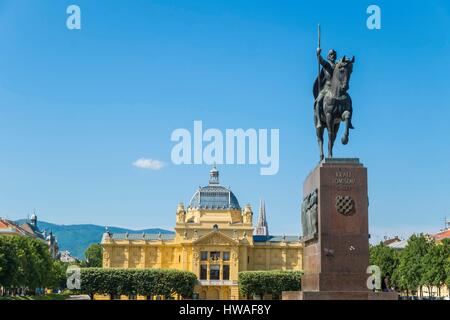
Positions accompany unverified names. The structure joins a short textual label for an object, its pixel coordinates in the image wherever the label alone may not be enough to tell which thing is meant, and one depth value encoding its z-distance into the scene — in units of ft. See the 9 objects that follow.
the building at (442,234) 390.17
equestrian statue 73.61
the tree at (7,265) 226.44
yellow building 394.32
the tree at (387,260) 322.14
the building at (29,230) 416.34
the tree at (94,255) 507.71
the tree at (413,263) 270.87
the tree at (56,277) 323.37
